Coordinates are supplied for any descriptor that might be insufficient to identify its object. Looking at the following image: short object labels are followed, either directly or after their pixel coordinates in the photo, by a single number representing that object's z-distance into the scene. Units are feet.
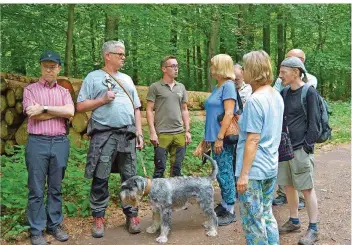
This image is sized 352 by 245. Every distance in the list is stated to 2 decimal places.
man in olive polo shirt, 16.30
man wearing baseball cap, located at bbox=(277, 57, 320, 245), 12.59
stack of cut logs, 24.58
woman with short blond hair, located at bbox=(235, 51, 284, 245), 9.95
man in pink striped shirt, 13.21
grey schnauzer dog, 13.44
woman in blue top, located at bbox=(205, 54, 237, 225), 14.33
